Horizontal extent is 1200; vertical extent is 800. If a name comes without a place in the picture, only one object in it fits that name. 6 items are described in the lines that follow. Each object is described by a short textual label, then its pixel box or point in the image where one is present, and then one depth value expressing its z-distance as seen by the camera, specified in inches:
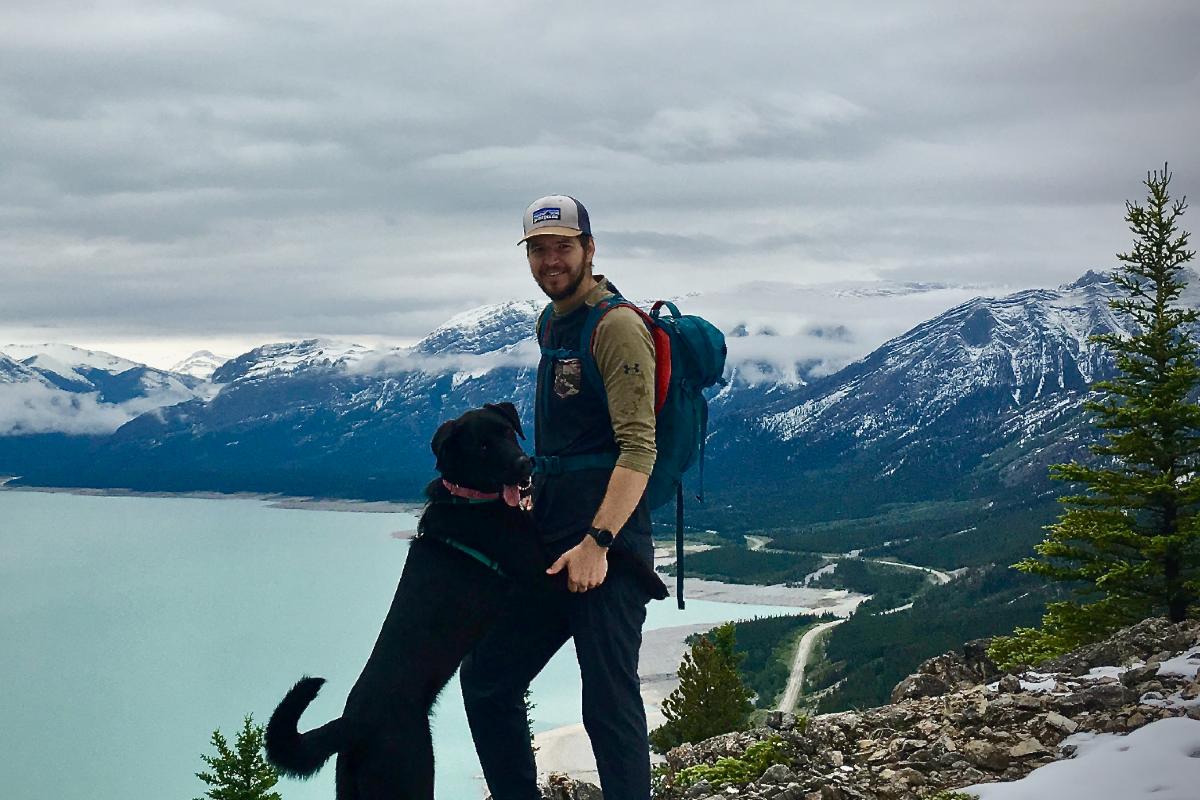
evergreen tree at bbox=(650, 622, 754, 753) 1019.3
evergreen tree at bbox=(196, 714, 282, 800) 1163.3
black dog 181.6
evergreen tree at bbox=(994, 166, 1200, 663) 534.6
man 187.8
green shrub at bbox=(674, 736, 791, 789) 271.4
